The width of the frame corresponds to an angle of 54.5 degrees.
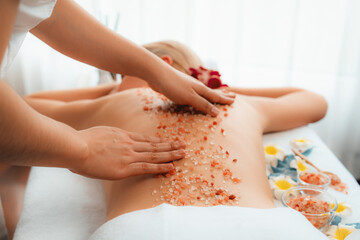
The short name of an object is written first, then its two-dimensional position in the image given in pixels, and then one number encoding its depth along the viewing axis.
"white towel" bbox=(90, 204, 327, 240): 0.77
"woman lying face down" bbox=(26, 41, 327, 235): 1.00
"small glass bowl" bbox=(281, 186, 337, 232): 1.03
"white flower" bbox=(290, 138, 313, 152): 1.53
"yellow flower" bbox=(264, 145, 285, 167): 1.44
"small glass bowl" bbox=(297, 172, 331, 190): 1.20
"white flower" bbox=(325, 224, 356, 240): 1.04
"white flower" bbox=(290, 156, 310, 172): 1.38
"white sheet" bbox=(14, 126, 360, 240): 1.12
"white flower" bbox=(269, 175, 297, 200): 1.24
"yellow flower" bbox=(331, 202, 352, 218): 1.12
